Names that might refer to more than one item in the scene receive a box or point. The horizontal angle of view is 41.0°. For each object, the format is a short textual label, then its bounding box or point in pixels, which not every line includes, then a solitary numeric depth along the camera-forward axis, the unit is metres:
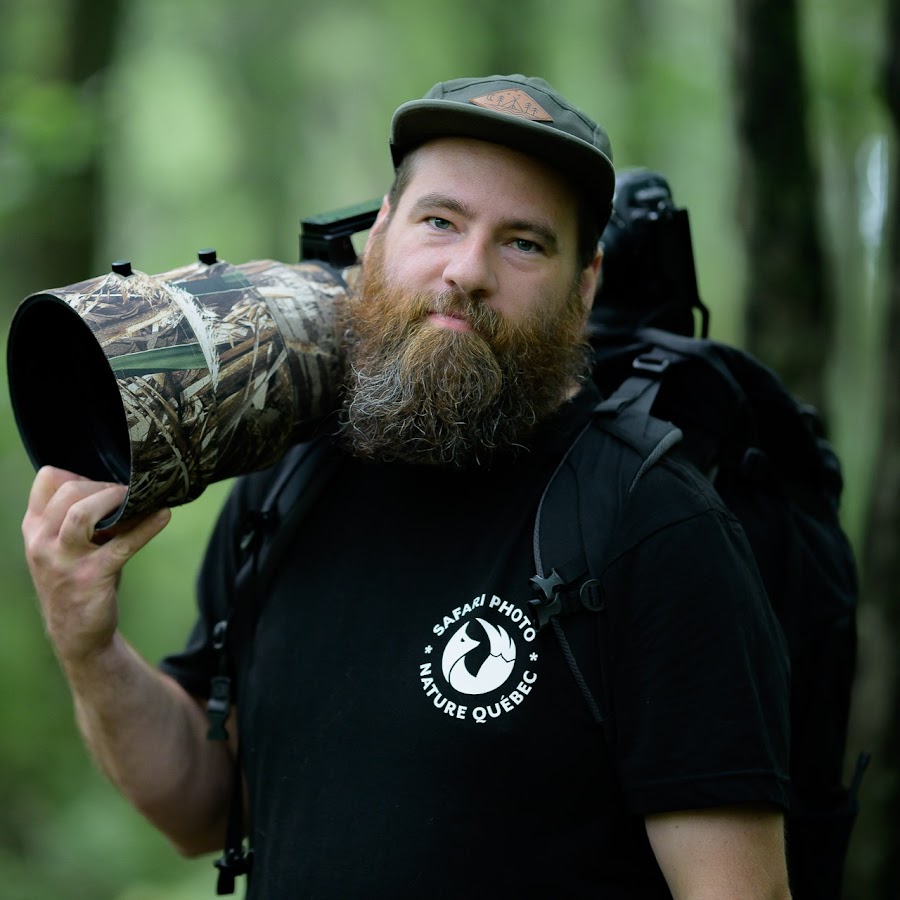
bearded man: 2.41
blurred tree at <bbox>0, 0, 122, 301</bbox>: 6.99
